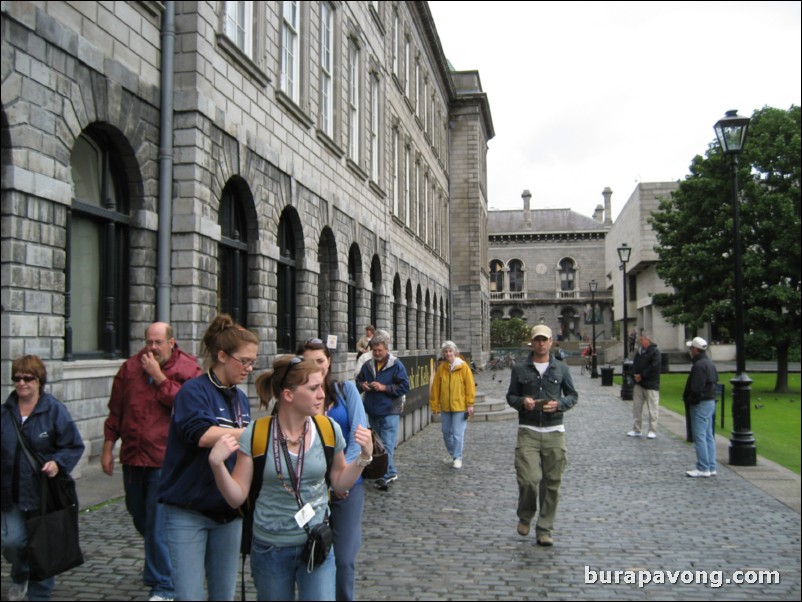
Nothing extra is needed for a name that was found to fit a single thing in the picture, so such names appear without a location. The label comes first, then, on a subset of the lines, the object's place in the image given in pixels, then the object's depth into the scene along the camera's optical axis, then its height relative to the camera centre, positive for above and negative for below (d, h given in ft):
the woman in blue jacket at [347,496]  15.30 -3.07
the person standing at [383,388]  31.09 -1.92
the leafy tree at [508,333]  234.38 +1.90
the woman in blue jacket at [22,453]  15.72 -2.27
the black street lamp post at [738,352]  36.76 -0.72
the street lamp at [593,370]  124.88 -5.08
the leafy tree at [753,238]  86.17 +11.56
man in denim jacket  23.12 -2.74
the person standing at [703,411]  33.58 -3.17
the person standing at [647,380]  45.83 -2.44
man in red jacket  16.60 -1.88
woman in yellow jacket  36.06 -2.65
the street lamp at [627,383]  78.69 -4.55
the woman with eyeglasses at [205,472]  12.52 -2.15
